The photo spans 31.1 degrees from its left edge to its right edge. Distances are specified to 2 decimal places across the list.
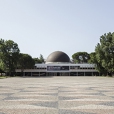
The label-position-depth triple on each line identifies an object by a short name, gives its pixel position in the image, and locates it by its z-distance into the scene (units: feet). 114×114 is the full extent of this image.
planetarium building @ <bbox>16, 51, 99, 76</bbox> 355.97
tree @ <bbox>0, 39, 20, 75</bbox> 246.88
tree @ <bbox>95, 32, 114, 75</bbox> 215.47
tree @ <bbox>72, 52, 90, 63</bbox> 429.38
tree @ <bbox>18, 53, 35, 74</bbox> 298.35
